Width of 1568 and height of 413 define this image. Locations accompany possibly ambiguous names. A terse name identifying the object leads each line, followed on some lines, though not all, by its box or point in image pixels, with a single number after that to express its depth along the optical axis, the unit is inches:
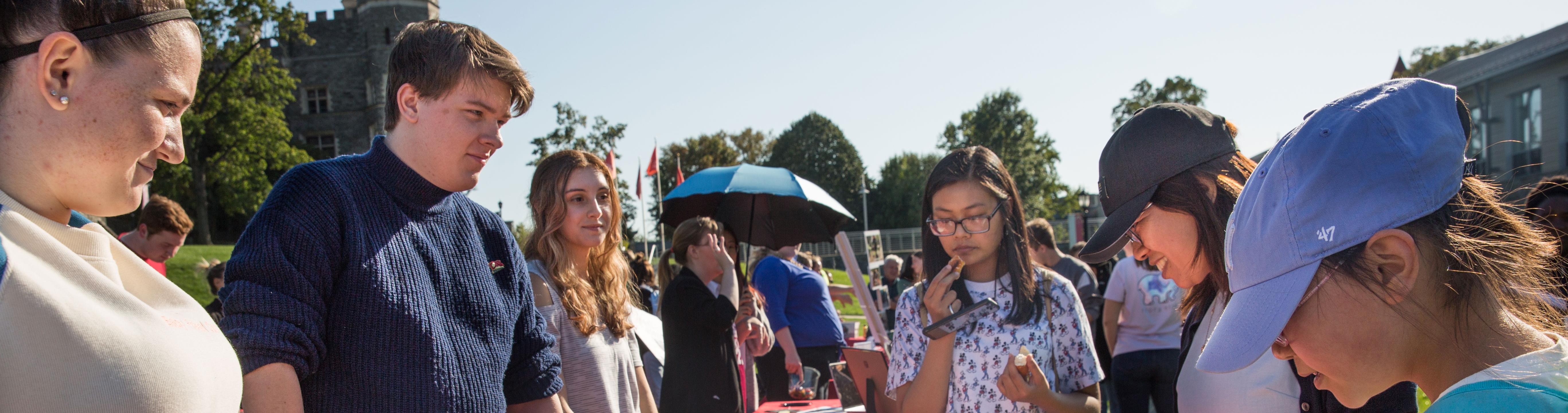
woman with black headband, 38.7
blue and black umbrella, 245.4
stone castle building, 1683.1
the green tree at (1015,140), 2208.4
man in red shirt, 213.6
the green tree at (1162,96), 1475.1
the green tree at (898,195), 2400.3
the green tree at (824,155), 2475.4
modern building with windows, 774.5
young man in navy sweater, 61.1
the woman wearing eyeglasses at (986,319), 115.3
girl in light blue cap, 41.9
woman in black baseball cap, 75.8
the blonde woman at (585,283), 118.9
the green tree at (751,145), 2281.0
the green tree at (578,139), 1331.2
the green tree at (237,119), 969.5
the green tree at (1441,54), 1524.4
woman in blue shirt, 259.9
